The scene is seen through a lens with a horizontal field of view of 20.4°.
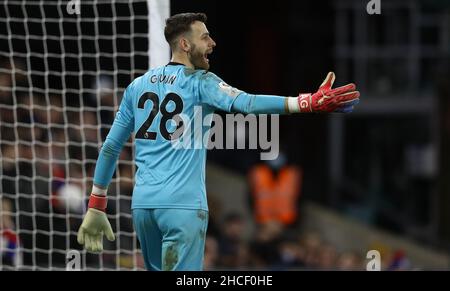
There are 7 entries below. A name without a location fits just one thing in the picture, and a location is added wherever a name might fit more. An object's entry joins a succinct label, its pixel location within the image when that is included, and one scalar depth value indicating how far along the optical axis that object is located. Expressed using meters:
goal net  11.17
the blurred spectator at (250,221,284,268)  15.29
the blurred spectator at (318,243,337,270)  15.06
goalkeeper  7.25
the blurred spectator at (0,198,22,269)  11.25
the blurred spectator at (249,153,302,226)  17.53
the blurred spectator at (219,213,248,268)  14.79
